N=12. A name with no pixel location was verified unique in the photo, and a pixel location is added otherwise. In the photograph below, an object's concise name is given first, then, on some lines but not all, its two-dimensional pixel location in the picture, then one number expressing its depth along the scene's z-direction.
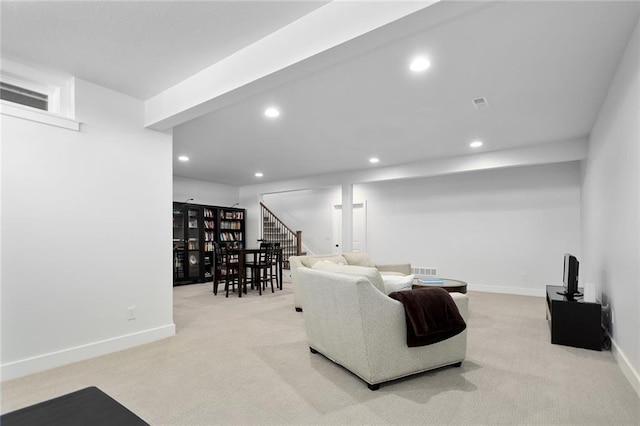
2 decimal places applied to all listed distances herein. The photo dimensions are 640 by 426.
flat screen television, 3.74
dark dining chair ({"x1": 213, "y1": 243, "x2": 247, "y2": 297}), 6.48
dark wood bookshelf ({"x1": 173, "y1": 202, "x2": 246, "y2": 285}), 7.77
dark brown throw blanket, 2.47
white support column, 7.67
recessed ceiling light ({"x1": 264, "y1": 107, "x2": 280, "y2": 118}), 3.93
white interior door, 8.53
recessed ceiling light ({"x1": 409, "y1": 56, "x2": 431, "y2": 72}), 2.79
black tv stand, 3.32
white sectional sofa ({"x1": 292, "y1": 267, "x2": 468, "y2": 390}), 2.42
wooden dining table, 6.38
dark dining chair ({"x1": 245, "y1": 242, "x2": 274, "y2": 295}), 6.62
